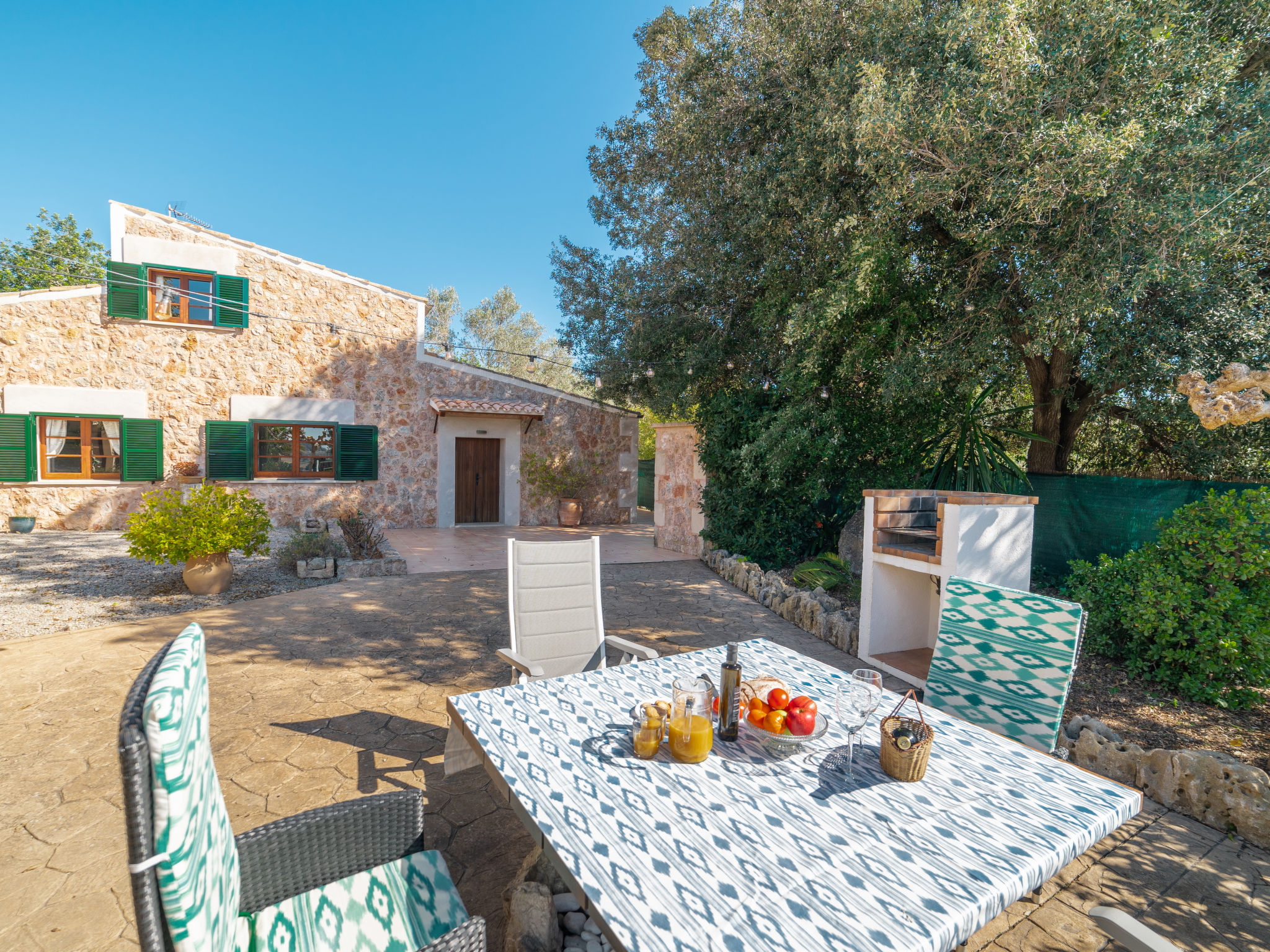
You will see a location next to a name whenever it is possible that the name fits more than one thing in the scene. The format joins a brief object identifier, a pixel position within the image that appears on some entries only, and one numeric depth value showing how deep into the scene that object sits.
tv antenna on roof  9.39
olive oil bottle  1.51
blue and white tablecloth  0.91
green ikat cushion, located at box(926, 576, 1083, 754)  1.79
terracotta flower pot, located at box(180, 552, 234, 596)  5.53
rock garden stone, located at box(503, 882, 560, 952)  1.54
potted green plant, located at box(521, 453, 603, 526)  11.54
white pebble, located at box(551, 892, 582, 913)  1.75
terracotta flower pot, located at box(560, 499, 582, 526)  11.44
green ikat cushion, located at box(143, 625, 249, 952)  0.75
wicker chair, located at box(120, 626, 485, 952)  1.19
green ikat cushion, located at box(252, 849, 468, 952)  1.16
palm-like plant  5.25
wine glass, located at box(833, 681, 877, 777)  1.45
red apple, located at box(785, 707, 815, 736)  1.44
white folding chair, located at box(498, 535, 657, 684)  2.71
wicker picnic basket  1.32
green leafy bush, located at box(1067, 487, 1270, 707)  3.09
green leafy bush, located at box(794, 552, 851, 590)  5.98
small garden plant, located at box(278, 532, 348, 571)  6.61
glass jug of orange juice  1.39
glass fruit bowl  1.42
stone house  8.68
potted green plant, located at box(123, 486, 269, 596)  5.24
